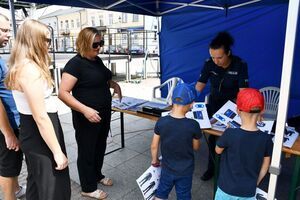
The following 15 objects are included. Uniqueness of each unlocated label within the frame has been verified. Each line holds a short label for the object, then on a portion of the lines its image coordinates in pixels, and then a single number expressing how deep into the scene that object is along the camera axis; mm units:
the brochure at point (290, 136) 1702
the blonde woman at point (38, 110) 1268
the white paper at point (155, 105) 2665
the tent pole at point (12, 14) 2592
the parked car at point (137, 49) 12294
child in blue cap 1561
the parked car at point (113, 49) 13039
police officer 2176
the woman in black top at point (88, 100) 1899
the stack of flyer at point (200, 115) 2028
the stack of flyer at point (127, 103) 2755
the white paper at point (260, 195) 1488
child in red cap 1370
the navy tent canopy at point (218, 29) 3564
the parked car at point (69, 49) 16292
